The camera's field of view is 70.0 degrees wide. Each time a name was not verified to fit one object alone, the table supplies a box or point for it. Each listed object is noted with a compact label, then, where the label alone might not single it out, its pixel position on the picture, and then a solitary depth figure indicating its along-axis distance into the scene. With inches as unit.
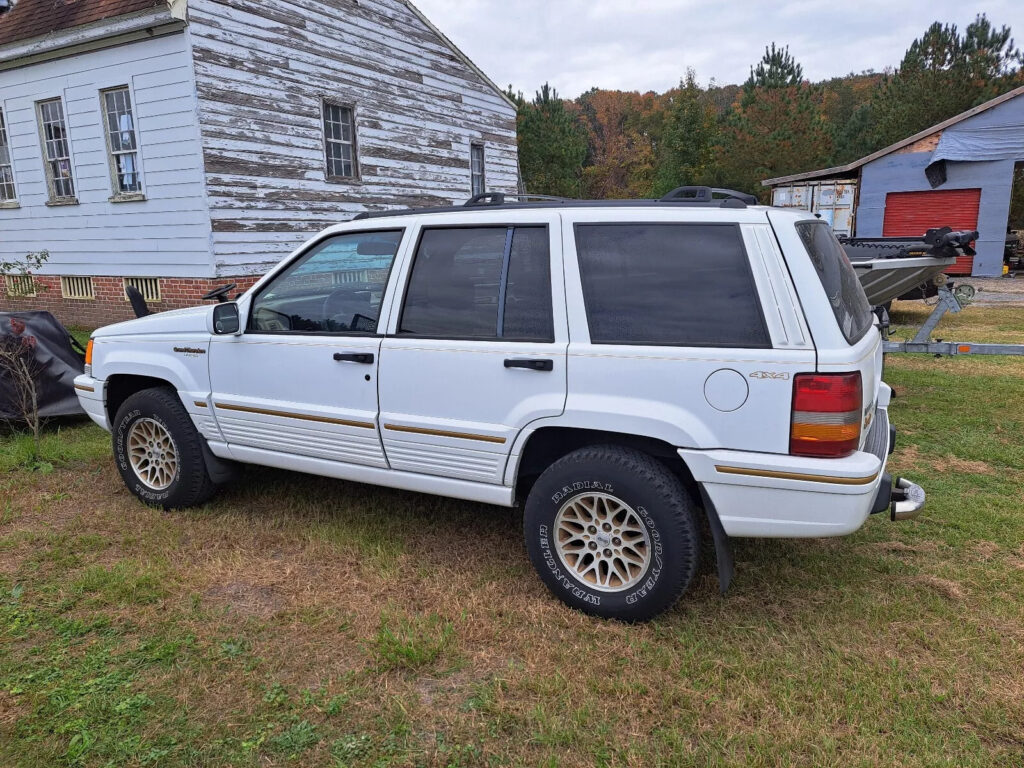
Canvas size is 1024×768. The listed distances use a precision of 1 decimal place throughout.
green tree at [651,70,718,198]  1299.2
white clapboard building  392.2
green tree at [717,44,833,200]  1067.3
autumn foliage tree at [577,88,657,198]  1812.3
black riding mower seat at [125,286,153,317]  234.1
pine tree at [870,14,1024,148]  969.5
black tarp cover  240.4
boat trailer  222.2
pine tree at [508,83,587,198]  1191.6
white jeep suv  111.3
